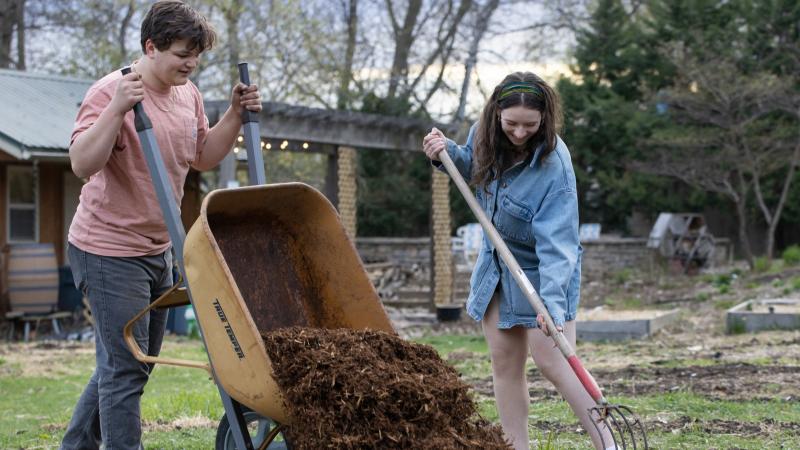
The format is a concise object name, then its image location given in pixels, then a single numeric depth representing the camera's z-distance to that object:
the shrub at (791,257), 19.52
